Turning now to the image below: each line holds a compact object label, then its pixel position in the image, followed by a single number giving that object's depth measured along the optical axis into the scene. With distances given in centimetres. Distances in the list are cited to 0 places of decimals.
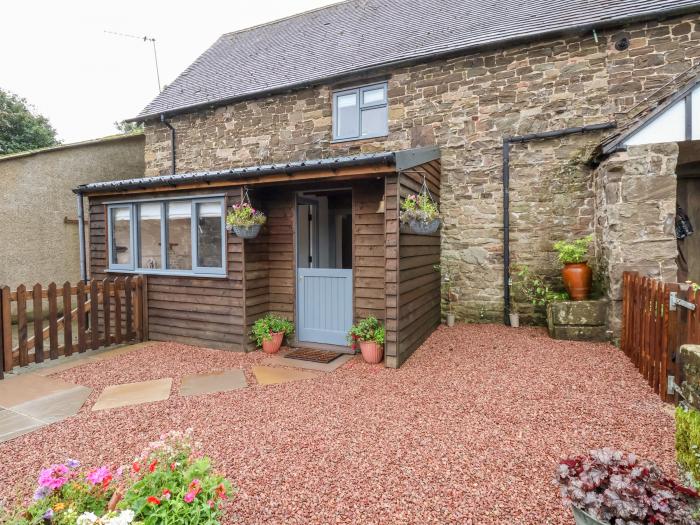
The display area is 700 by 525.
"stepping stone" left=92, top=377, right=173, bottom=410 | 423
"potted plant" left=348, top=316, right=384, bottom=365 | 552
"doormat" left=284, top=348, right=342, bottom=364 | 582
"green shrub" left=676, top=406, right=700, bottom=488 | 197
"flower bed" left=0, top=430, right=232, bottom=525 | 175
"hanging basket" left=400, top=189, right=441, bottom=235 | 513
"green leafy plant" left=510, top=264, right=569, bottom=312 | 716
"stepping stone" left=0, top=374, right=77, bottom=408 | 433
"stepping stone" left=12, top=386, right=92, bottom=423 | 390
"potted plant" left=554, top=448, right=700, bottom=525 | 164
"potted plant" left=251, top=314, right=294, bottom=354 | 620
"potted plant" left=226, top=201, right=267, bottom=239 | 579
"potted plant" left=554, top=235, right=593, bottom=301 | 639
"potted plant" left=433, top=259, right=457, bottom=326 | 784
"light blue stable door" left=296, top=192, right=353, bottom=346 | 621
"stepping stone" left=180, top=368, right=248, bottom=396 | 460
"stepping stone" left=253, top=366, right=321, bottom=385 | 491
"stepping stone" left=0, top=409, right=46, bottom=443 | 351
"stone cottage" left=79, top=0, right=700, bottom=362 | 601
